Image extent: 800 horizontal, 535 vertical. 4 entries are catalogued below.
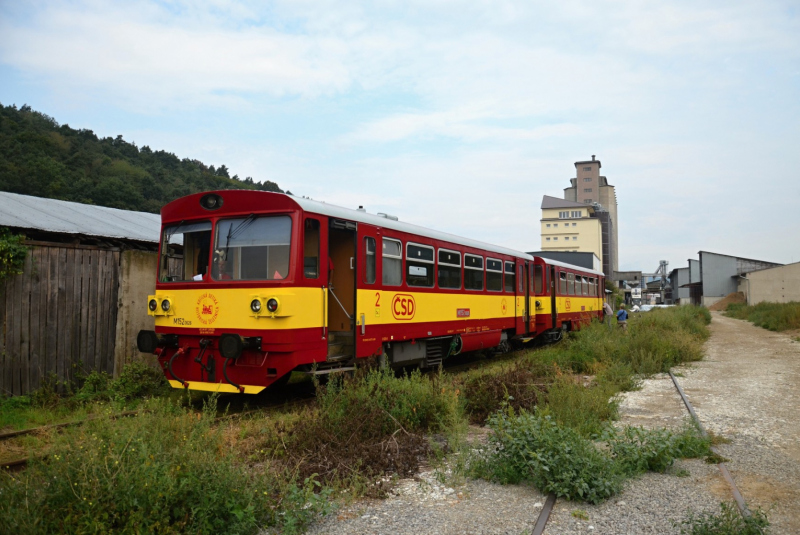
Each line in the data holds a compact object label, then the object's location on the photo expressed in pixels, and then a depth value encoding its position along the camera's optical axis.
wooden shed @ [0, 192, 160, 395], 8.68
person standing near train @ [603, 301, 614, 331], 24.41
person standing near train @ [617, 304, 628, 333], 20.94
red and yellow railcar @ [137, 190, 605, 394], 7.79
